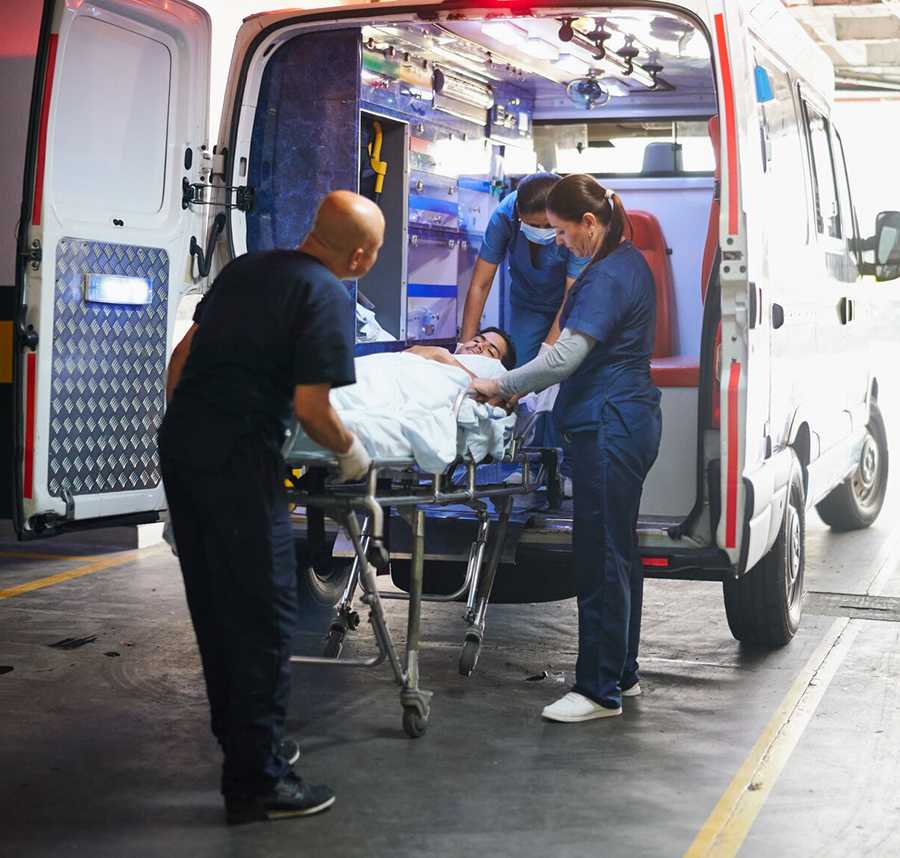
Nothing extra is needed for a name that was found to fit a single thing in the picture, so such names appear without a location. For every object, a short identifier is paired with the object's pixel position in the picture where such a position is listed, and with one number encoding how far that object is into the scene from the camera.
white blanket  4.88
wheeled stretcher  4.68
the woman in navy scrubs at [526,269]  6.87
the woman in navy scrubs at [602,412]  5.16
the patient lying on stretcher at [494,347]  6.32
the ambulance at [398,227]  5.32
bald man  4.02
